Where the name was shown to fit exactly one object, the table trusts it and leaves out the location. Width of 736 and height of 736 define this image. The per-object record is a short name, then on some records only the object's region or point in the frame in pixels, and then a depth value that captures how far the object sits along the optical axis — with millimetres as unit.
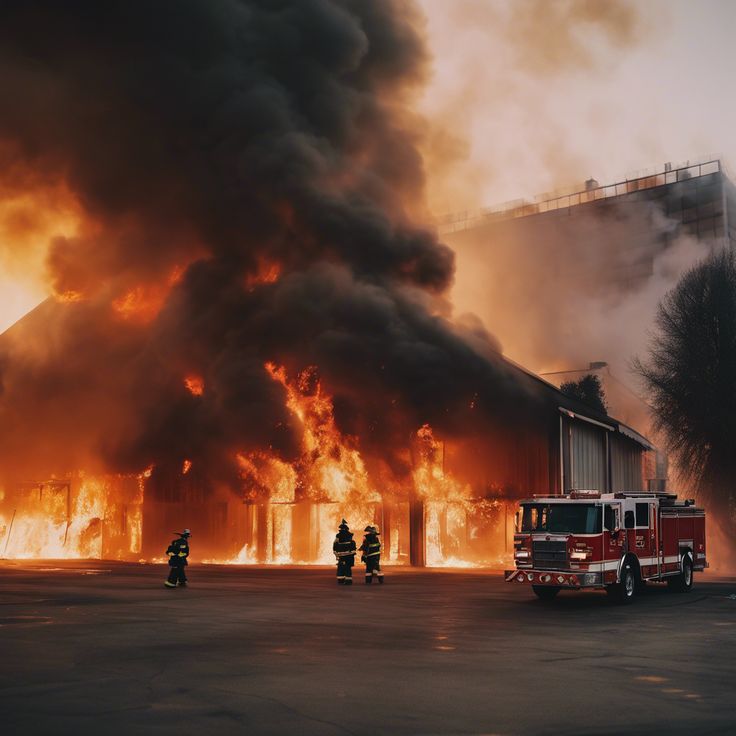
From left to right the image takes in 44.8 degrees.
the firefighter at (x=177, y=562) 18672
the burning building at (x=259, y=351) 27891
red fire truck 15805
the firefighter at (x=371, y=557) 20281
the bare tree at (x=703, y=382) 29906
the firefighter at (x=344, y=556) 19833
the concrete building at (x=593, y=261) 53062
